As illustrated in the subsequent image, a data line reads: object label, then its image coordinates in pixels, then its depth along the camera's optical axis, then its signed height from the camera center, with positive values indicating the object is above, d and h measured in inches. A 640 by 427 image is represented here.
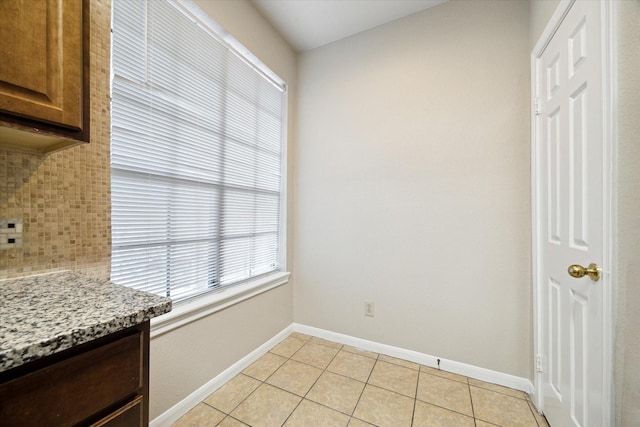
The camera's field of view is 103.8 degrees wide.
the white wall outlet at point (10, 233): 33.5 -2.8
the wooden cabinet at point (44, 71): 26.5 +16.2
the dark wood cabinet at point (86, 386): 19.3 -15.5
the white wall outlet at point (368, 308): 85.5 -32.8
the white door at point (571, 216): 38.2 -0.6
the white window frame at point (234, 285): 55.8 -21.8
